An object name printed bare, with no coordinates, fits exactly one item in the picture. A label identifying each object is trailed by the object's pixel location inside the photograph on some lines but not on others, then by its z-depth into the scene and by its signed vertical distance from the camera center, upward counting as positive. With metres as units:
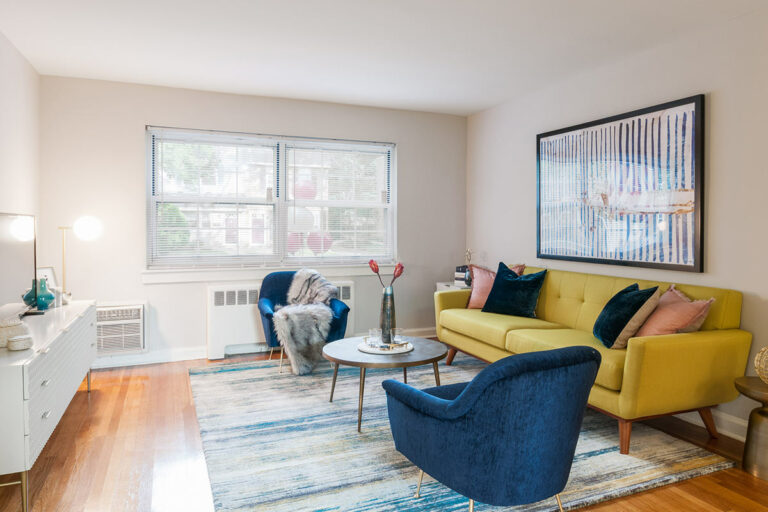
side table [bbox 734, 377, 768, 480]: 2.56 -0.92
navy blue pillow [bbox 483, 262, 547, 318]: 4.25 -0.35
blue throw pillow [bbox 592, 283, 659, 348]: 3.08 -0.38
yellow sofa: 2.72 -0.61
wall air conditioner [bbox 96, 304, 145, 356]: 4.39 -0.66
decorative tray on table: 3.23 -0.61
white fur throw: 4.18 -0.65
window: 4.75 +0.53
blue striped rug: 2.30 -1.09
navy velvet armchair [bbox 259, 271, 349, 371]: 4.29 -0.46
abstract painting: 3.33 +0.49
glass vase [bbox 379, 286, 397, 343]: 3.40 -0.42
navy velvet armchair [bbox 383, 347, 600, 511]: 1.76 -0.63
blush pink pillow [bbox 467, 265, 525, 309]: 4.59 -0.28
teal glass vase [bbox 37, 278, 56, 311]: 3.34 -0.28
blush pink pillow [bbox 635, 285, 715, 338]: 2.92 -0.37
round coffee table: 3.02 -0.63
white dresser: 2.06 -0.61
